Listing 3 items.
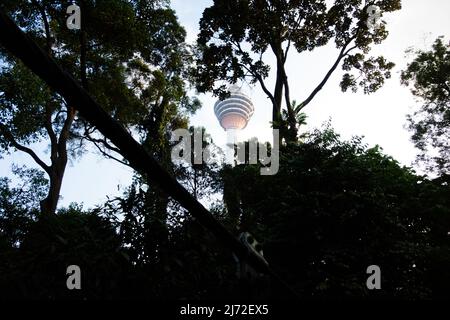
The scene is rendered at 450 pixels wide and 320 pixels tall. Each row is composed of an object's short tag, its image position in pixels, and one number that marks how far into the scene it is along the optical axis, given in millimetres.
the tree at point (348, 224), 7496
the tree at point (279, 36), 14531
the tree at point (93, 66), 11375
